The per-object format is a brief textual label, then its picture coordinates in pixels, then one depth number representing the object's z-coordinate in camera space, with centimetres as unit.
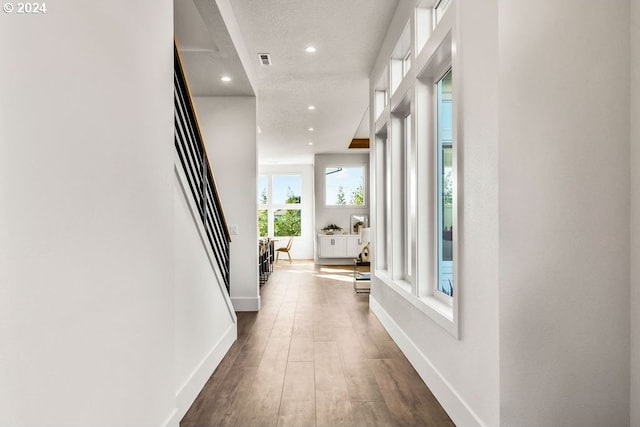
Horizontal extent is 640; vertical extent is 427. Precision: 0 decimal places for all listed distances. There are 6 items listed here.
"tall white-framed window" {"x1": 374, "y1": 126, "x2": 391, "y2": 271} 465
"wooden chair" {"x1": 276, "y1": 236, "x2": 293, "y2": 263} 1149
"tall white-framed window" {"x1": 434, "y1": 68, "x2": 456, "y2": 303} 273
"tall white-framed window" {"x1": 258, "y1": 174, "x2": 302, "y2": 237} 1274
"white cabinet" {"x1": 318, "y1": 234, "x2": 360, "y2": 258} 1055
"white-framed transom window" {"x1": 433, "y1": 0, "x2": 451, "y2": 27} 273
